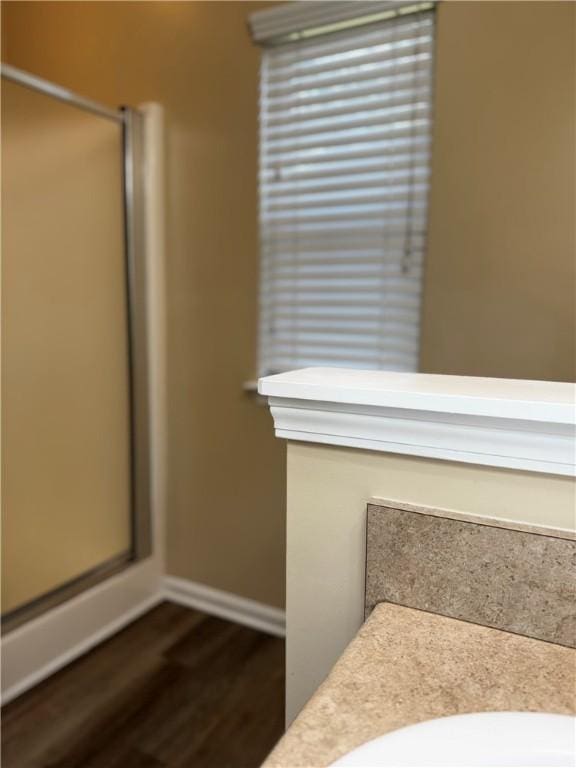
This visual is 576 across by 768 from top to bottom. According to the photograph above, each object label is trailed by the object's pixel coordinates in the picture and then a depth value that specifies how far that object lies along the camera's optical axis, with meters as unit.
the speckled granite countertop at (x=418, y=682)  0.44
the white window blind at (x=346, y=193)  1.59
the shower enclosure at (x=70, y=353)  1.61
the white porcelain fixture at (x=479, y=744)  0.43
